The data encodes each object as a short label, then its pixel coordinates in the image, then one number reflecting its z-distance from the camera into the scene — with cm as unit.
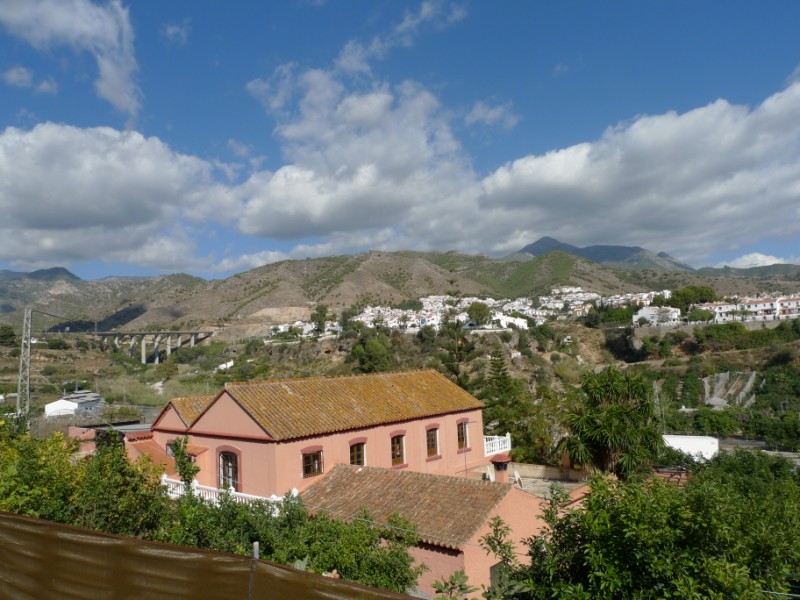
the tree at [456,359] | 3294
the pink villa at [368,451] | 1057
